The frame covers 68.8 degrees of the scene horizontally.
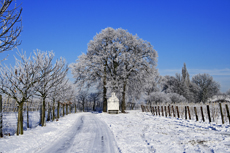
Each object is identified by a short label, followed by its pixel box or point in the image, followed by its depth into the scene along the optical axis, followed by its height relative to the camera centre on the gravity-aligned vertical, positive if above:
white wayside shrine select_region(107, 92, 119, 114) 26.97 -1.57
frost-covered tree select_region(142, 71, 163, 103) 28.03 +2.11
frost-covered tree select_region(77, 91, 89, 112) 65.24 +0.12
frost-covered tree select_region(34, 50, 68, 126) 13.53 +2.36
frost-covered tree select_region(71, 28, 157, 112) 27.14 +5.59
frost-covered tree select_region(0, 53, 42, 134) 10.52 +1.08
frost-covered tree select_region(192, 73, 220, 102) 66.06 +1.44
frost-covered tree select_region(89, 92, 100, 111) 68.95 -0.46
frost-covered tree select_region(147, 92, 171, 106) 46.50 -1.10
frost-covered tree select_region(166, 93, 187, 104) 50.54 -1.51
